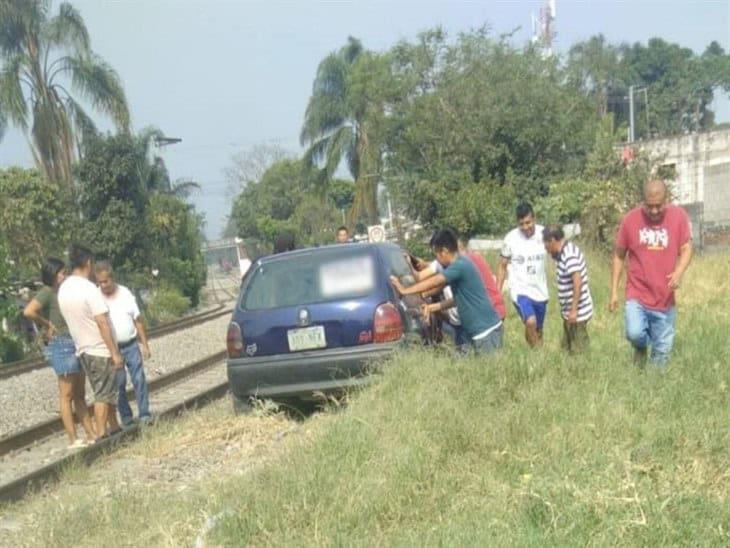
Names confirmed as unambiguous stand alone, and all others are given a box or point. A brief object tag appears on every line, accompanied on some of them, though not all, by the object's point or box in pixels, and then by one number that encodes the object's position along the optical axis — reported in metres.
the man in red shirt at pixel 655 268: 6.50
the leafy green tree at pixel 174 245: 33.97
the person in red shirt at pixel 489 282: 7.94
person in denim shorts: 7.86
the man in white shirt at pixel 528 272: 8.54
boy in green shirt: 6.86
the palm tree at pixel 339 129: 37.81
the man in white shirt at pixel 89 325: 7.48
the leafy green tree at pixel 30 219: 25.16
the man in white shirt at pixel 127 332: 8.47
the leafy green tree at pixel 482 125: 24.70
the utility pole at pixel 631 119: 55.38
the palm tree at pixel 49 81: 30.22
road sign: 28.34
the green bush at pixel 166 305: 30.88
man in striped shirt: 7.91
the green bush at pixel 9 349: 18.36
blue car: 7.35
